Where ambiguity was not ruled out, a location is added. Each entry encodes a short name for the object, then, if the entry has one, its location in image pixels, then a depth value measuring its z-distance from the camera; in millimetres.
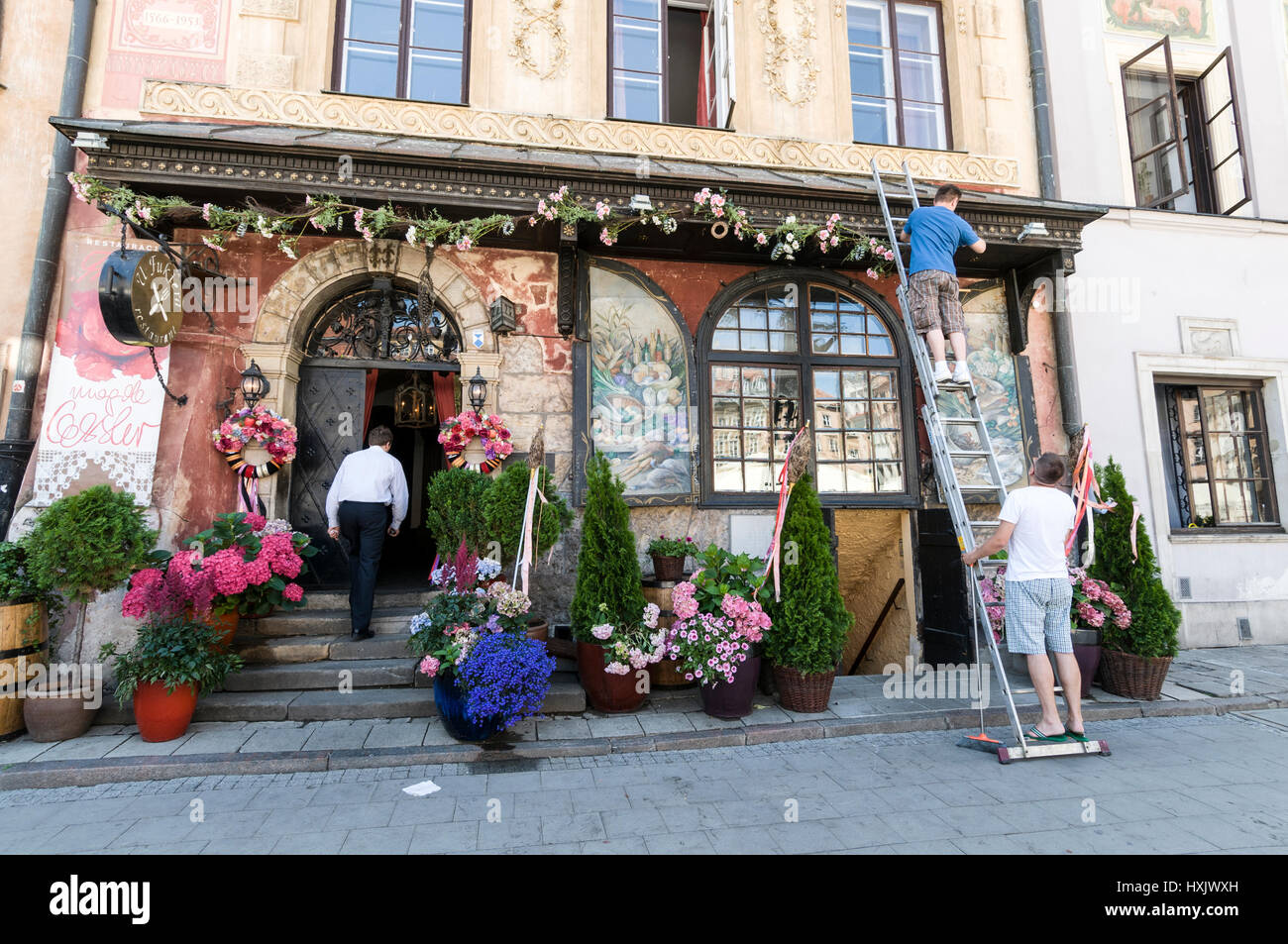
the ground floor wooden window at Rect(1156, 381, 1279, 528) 8211
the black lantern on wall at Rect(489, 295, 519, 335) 6547
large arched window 7223
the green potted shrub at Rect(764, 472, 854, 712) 5070
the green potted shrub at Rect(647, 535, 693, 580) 5953
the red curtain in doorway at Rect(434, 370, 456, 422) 7047
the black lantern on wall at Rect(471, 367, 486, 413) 6504
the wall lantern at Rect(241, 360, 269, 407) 6172
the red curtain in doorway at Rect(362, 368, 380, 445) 6996
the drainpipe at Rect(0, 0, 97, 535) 5785
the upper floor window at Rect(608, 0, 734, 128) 7473
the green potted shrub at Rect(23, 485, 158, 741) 4520
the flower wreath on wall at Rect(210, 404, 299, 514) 6059
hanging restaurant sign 5199
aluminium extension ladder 4266
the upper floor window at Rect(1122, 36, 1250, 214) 8445
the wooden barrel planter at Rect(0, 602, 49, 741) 4477
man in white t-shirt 4379
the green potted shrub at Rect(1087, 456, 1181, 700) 5480
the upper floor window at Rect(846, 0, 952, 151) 8062
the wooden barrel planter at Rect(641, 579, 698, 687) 5719
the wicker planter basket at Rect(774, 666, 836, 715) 5078
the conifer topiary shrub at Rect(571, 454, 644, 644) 5145
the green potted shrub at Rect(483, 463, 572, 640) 5379
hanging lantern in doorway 9438
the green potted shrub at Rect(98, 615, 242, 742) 4422
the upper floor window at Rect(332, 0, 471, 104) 7105
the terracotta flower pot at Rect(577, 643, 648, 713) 5090
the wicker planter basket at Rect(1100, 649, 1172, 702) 5469
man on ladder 5891
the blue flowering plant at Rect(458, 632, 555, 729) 4230
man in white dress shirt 5691
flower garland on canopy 5668
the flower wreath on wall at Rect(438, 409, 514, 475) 6309
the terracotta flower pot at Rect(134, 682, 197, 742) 4422
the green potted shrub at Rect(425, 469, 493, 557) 5504
